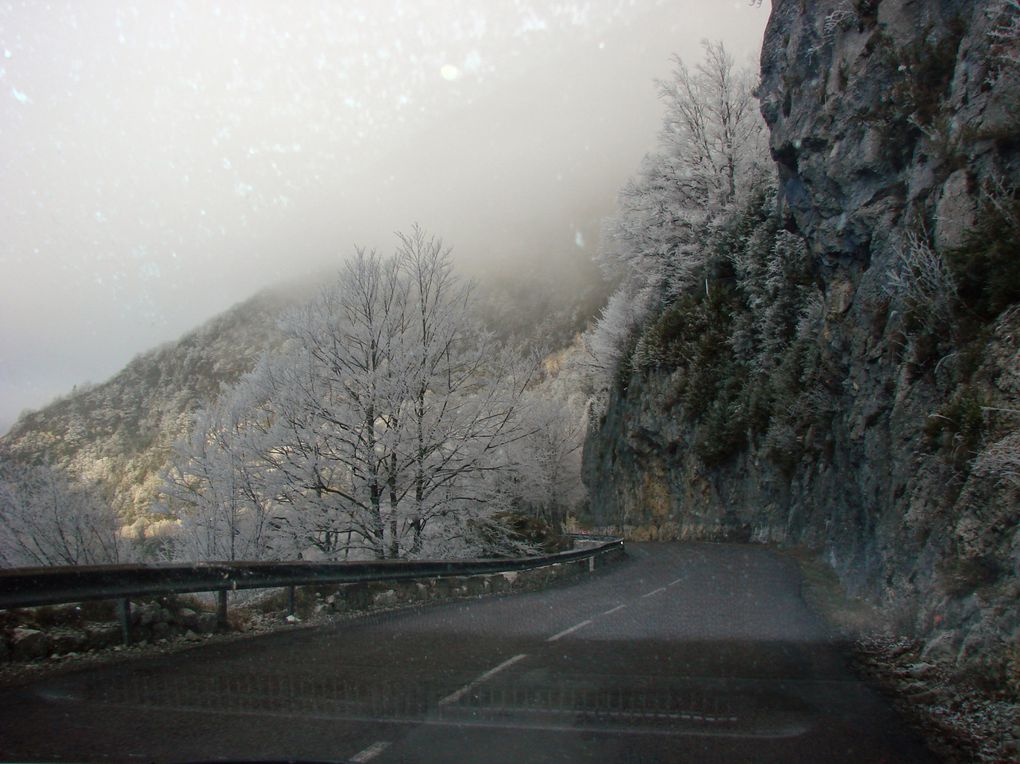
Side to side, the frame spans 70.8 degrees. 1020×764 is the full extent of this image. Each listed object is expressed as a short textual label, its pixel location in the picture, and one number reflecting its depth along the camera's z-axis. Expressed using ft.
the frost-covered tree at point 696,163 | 123.24
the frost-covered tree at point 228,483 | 58.75
